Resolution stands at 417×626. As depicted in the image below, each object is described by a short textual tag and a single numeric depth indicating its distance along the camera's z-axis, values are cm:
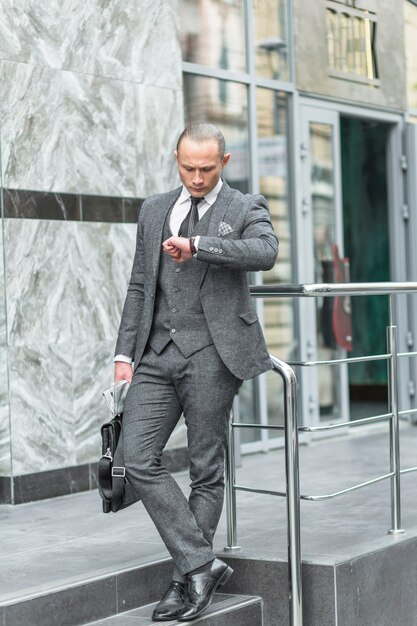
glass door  1344
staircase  686
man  656
